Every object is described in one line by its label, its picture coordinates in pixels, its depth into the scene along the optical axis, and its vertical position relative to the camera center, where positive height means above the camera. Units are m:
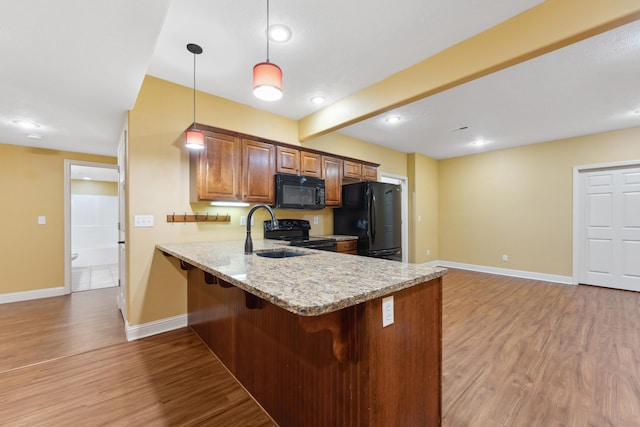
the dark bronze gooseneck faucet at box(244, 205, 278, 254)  1.95 -0.21
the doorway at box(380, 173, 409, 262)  5.62 -0.02
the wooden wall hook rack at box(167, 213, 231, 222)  2.77 -0.04
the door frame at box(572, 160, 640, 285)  4.47 -0.24
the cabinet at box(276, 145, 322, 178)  3.32 +0.68
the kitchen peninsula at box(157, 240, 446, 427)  0.99 -0.58
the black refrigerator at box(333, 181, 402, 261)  3.88 -0.07
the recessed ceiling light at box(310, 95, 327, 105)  3.11 +1.36
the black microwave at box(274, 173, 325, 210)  3.24 +0.27
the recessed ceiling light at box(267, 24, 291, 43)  1.97 +1.38
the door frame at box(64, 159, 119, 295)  4.06 -0.15
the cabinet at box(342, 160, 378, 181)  4.16 +0.69
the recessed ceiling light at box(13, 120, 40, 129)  2.88 +1.01
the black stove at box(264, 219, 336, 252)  3.17 -0.29
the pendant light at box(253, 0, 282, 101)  1.50 +0.77
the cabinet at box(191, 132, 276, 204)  2.69 +0.47
